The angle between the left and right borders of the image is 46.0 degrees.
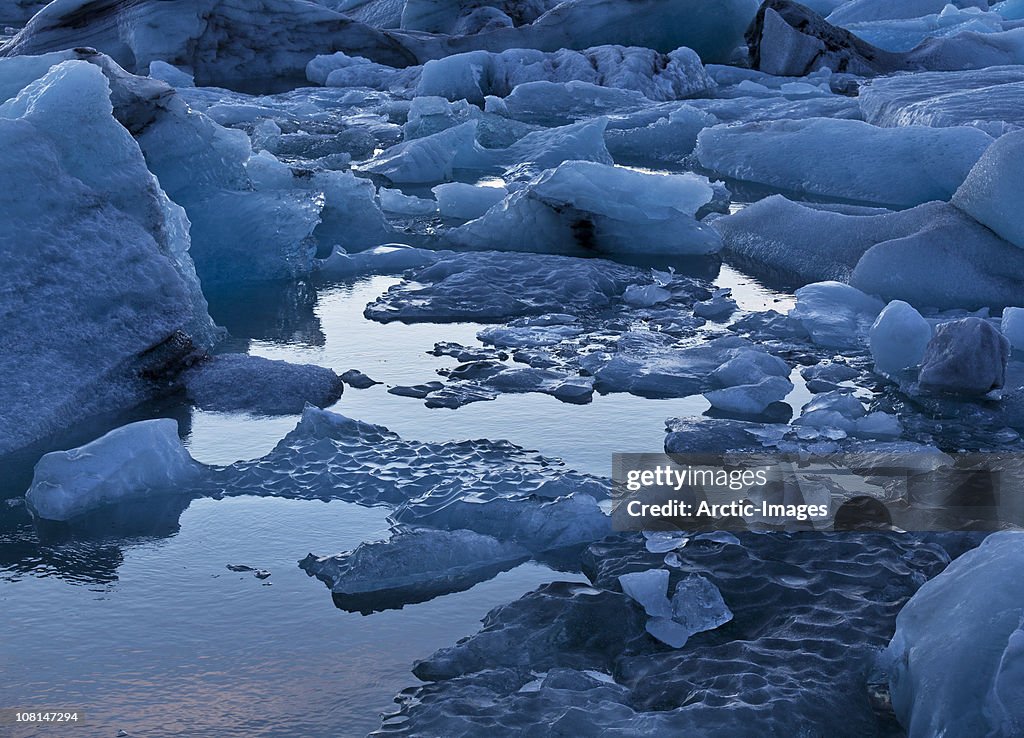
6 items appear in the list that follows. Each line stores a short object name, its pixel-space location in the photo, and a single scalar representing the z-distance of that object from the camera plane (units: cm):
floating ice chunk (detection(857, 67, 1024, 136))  693
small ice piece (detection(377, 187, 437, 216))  614
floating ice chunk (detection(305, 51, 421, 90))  1222
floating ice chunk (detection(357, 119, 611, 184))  706
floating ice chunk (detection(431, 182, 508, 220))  596
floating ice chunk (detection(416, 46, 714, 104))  1122
